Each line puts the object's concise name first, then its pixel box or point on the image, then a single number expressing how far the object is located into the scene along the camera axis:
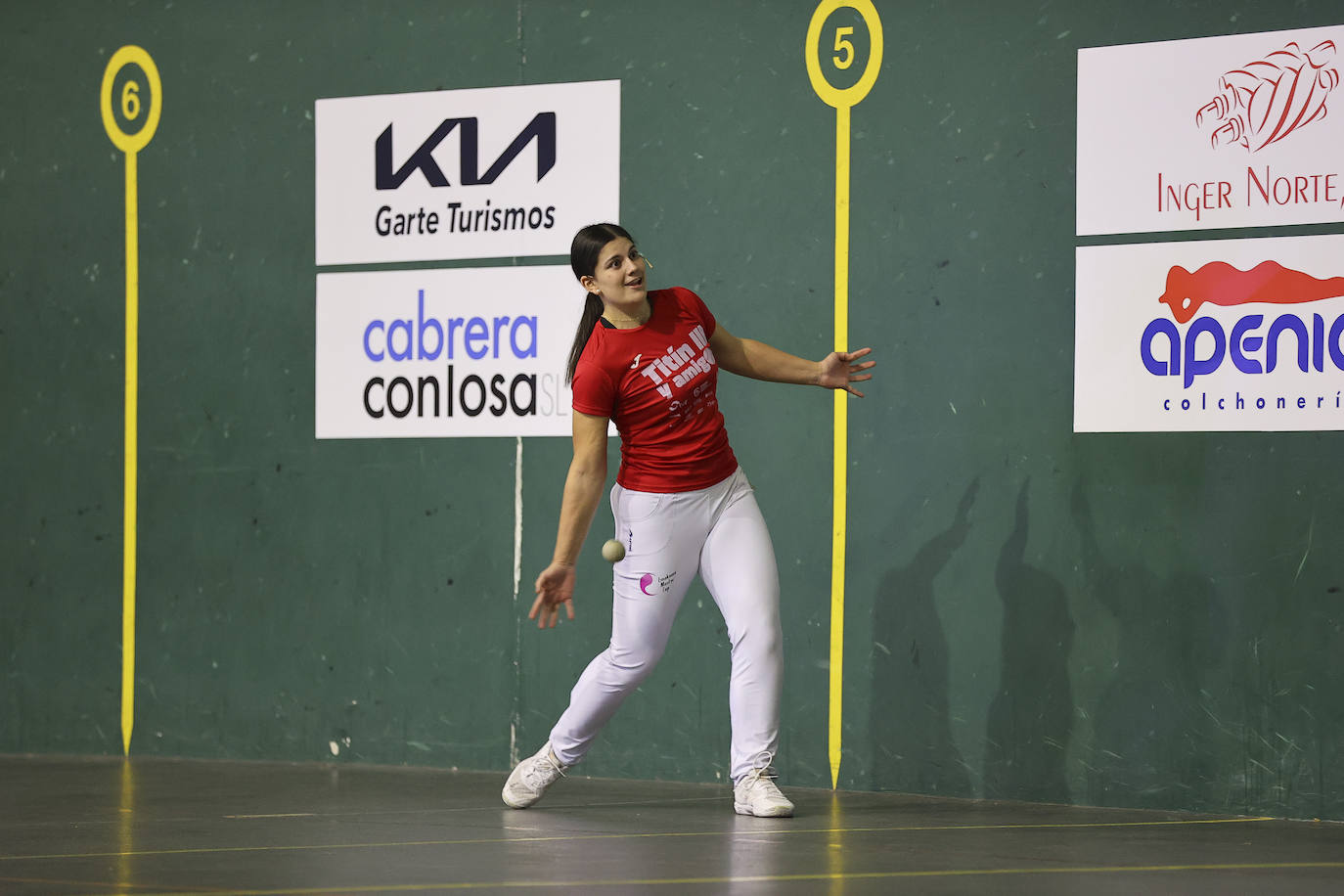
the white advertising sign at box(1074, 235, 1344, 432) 10.77
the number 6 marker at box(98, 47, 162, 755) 13.95
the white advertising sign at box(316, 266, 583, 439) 12.77
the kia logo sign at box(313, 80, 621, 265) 12.72
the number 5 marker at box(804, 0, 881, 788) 11.95
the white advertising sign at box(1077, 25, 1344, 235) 10.82
